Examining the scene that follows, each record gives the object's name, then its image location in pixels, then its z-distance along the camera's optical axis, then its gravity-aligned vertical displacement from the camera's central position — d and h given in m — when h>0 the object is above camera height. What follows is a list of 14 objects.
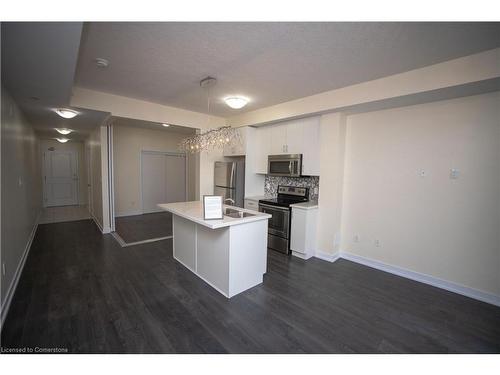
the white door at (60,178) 7.57 -0.38
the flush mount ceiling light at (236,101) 3.15 +1.02
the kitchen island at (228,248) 2.43 -0.91
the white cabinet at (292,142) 3.72 +0.58
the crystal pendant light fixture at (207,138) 2.93 +0.46
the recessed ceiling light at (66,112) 3.36 +0.85
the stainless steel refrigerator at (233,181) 4.55 -0.19
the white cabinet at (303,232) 3.55 -0.95
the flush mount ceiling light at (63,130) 5.29 +0.90
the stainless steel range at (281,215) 3.76 -0.71
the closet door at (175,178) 7.14 -0.26
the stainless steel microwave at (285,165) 3.88 +0.15
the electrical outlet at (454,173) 2.63 +0.06
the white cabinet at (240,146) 4.62 +0.56
